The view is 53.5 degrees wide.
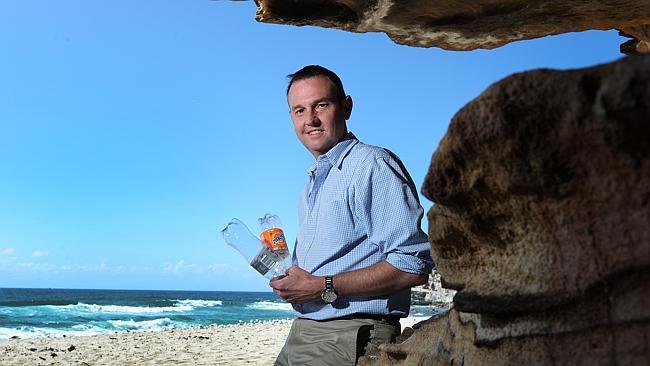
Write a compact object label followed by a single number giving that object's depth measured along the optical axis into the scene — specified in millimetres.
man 2449
